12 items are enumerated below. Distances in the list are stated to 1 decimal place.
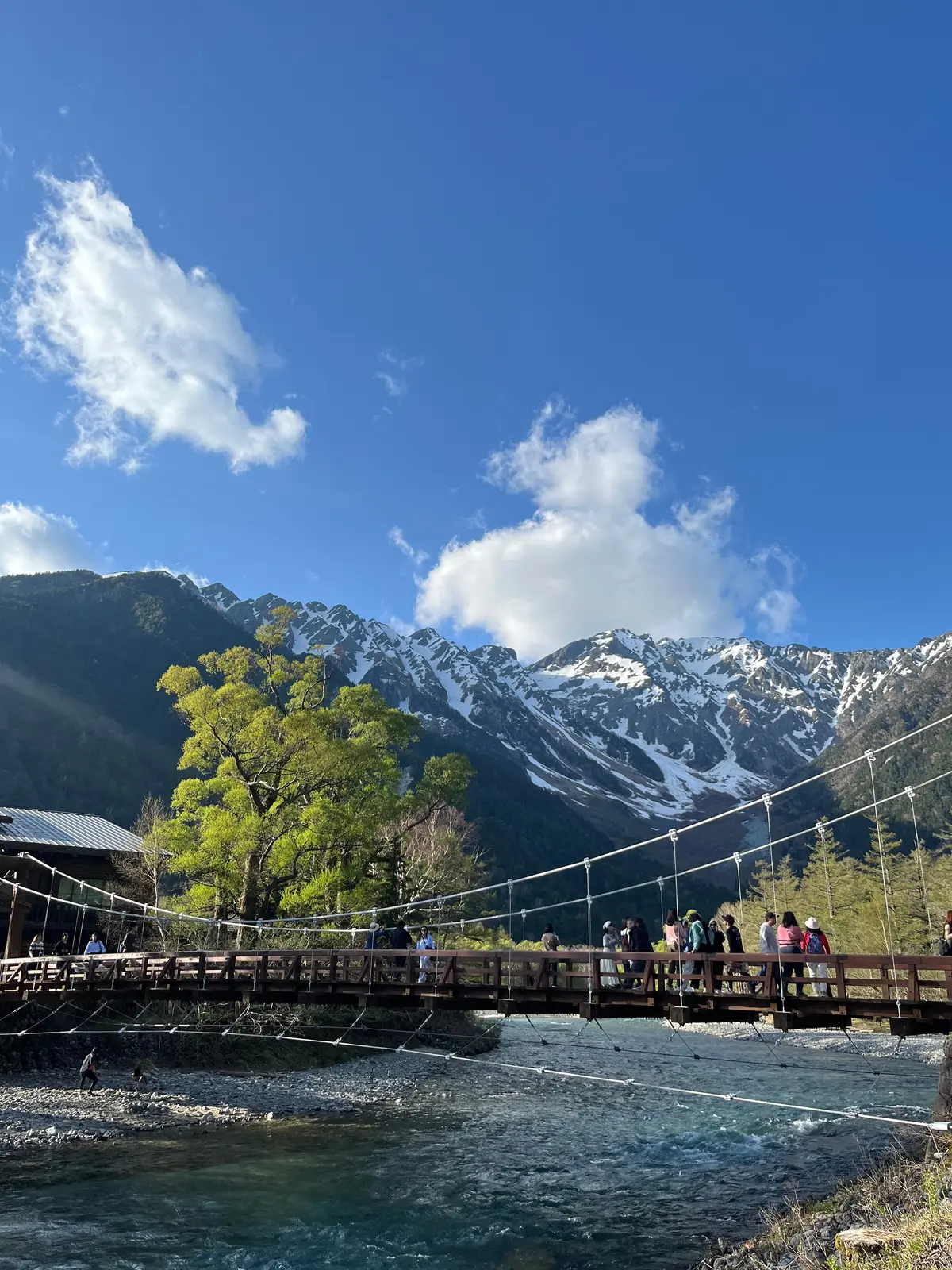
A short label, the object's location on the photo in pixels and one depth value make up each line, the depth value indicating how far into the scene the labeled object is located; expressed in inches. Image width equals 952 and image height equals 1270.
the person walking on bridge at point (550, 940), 728.7
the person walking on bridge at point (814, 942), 590.2
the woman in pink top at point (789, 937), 568.1
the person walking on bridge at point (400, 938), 770.8
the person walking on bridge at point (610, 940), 680.4
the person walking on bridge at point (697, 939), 586.6
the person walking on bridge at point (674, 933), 623.8
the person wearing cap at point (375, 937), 768.9
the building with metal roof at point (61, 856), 1223.5
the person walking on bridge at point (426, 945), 772.6
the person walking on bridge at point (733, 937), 631.2
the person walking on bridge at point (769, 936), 610.5
